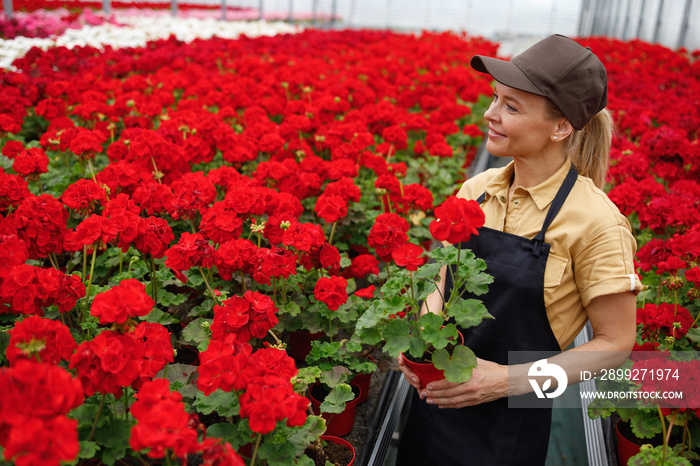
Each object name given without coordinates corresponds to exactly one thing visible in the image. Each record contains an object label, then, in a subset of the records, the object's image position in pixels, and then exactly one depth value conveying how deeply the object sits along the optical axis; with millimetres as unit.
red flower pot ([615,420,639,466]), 1975
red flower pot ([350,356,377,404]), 2164
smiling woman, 1556
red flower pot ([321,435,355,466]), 1776
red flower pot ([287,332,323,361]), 2316
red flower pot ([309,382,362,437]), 1986
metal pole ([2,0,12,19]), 8305
